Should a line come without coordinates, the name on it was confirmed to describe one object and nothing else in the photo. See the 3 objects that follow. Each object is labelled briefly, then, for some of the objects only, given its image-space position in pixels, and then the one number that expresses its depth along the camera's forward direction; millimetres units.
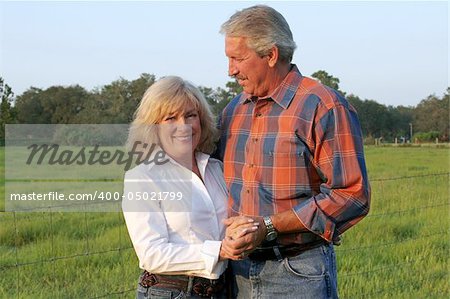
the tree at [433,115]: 58450
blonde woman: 2428
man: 2387
